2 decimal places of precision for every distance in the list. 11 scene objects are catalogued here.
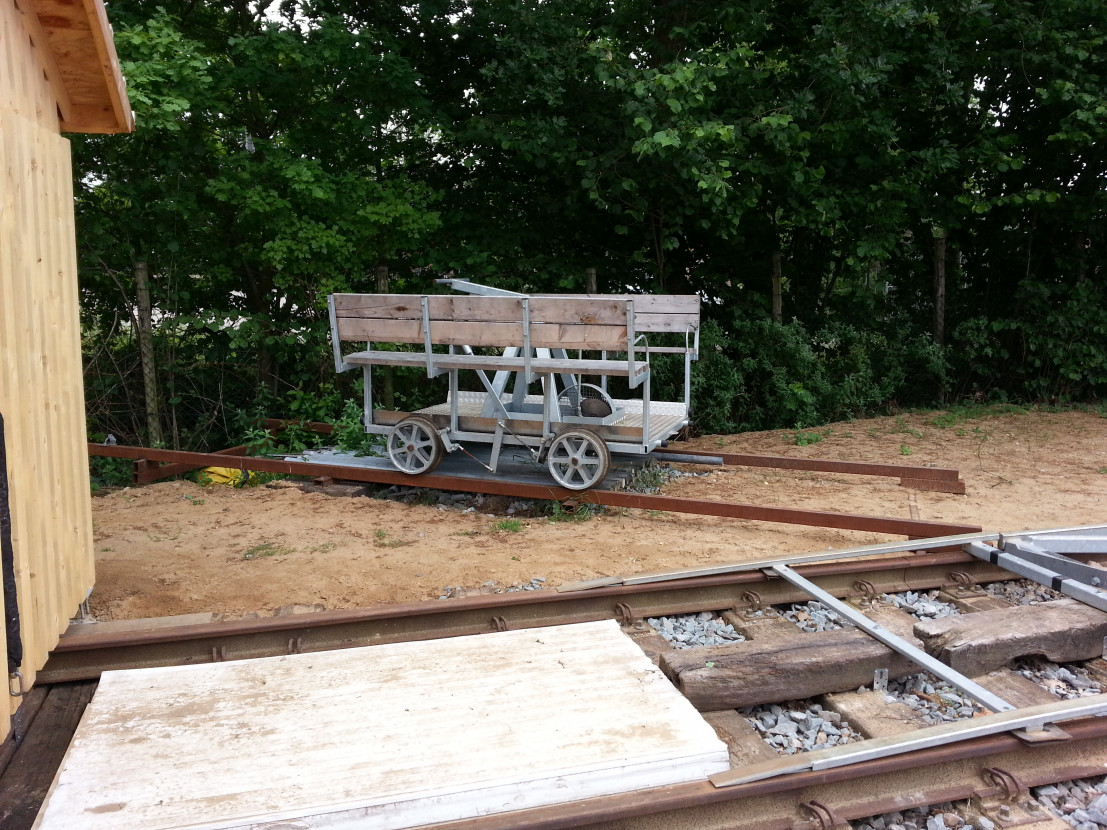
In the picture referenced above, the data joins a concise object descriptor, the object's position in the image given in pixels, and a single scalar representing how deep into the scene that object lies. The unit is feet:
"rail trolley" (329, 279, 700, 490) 27.40
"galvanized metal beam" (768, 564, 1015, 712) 12.44
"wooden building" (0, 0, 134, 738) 12.53
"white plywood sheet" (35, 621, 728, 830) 9.93
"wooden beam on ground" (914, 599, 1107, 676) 14.37
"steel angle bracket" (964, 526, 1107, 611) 16.34
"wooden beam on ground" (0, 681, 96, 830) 10.69
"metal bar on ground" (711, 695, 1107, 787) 10.51
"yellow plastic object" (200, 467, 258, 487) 32.37
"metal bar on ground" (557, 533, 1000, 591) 17.29
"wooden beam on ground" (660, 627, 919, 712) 13.05
